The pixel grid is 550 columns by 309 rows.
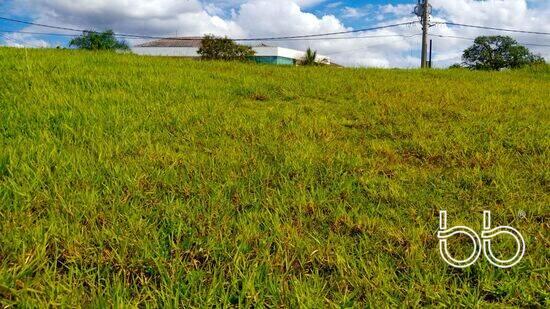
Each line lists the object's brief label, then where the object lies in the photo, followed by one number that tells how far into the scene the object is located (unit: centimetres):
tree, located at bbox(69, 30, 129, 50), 4209
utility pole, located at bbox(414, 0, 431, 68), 3137
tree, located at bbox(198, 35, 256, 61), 3697
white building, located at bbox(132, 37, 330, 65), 5788
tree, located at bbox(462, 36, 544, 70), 6112
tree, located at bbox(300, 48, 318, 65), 3581
